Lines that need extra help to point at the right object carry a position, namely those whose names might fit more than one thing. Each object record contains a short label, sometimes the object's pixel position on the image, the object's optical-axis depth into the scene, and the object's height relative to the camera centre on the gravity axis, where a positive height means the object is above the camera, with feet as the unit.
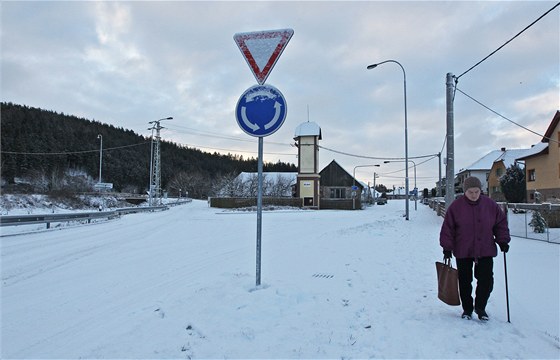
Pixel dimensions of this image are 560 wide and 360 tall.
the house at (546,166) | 93.50 +8.86
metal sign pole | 17.84 -0.87
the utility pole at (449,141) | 42.98 +6.66
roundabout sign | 17.84 +4.18
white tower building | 152.05 +11.78
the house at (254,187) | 212.02 +5.14
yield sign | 18.19 +7.41
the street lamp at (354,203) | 157.24 -2.76
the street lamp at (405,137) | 81.96 +13.86
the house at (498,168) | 153.99 +13.48
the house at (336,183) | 211.41 +7.97
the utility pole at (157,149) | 147.40 +18.52
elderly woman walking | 14.49 -1.61
